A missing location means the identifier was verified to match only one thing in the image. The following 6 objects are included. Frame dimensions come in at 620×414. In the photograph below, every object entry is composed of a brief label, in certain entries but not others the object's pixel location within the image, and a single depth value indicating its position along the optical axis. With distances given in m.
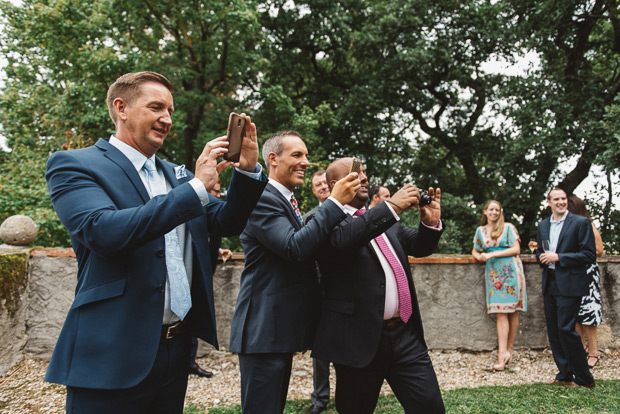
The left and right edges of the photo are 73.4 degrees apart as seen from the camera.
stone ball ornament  5.29
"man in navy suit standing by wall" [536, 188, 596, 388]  4.88
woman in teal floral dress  5.81
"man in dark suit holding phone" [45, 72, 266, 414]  1.57
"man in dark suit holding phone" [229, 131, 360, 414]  2.28
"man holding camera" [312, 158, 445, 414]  2.44
